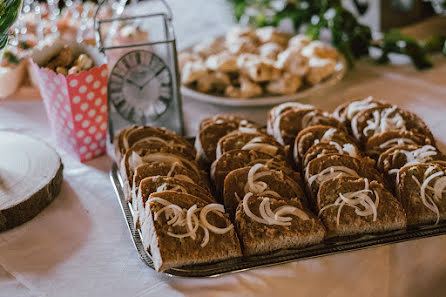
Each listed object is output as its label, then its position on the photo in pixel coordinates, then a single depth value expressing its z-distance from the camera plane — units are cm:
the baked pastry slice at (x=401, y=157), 152
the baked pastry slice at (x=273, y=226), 129
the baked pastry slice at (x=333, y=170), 144
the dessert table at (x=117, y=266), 127
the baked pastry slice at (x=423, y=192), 138
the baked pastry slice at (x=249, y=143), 162
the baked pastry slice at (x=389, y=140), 164
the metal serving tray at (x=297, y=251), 125
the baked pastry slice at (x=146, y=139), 169
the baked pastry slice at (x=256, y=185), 141
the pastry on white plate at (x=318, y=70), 230
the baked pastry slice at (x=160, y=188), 139
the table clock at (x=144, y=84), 187
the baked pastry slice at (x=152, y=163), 150
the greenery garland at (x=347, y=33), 255
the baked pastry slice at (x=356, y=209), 134
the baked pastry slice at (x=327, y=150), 155
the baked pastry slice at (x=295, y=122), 176
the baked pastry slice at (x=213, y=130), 171
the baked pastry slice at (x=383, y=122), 175
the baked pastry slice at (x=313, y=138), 163
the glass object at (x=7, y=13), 136
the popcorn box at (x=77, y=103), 177
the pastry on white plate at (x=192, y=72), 229
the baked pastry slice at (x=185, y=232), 124
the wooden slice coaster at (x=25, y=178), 151
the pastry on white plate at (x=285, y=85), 221
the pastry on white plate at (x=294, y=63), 227
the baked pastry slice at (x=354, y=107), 185
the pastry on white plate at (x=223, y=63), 228
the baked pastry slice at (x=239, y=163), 152
